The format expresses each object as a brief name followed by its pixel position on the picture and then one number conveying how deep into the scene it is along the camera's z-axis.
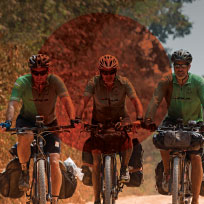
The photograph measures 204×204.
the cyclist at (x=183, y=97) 17.91
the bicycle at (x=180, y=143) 17.25
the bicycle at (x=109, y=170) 16.78
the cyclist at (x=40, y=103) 16.92
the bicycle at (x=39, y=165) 15.91
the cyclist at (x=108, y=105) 17.87
